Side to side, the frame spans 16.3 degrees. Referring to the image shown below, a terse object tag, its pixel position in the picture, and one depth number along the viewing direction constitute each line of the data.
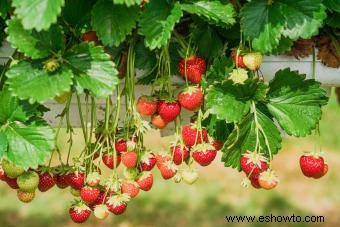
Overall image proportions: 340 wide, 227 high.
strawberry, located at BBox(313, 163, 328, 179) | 1.59
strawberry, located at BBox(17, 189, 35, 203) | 1.58
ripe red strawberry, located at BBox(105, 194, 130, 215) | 1.56
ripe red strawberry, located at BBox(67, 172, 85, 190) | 1.57
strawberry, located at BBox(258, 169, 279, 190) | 1.51
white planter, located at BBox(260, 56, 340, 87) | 1.63
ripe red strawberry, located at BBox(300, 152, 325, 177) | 1.59
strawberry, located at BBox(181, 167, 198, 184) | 1.58
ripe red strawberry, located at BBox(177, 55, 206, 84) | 1.54
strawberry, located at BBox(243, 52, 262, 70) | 1.51
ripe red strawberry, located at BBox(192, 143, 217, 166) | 1.56
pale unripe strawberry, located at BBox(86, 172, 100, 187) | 1.56
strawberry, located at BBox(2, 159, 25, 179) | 1.53
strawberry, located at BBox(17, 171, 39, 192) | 1.55
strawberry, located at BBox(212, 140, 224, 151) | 1.58
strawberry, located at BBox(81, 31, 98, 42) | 1.50
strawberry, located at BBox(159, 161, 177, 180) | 1.57
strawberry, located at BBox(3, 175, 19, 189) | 1.59
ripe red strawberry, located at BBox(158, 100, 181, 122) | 1.55
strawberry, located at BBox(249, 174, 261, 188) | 1.53
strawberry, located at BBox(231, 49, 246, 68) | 1.52
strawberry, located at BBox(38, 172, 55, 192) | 1.58
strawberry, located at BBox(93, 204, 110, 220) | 1.57
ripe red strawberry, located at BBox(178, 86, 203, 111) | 1.53
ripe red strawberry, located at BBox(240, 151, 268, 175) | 1.51
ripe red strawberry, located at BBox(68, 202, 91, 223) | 1.60
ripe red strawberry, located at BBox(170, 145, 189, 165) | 1.57
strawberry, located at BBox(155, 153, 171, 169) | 1.58
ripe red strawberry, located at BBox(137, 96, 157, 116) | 1.56
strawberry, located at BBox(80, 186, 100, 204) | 1.56
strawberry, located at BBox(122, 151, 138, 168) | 1.55
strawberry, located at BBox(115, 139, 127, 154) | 1.58
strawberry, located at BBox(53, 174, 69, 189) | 1.59
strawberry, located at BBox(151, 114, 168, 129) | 1.57
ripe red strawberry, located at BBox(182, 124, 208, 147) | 1.56
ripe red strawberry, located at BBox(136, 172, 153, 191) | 1.58
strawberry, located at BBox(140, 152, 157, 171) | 1.58
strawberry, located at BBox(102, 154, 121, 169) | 1.58
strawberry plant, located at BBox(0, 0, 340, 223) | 1.45
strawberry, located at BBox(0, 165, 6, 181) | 1.58
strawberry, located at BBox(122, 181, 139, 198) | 1.56
